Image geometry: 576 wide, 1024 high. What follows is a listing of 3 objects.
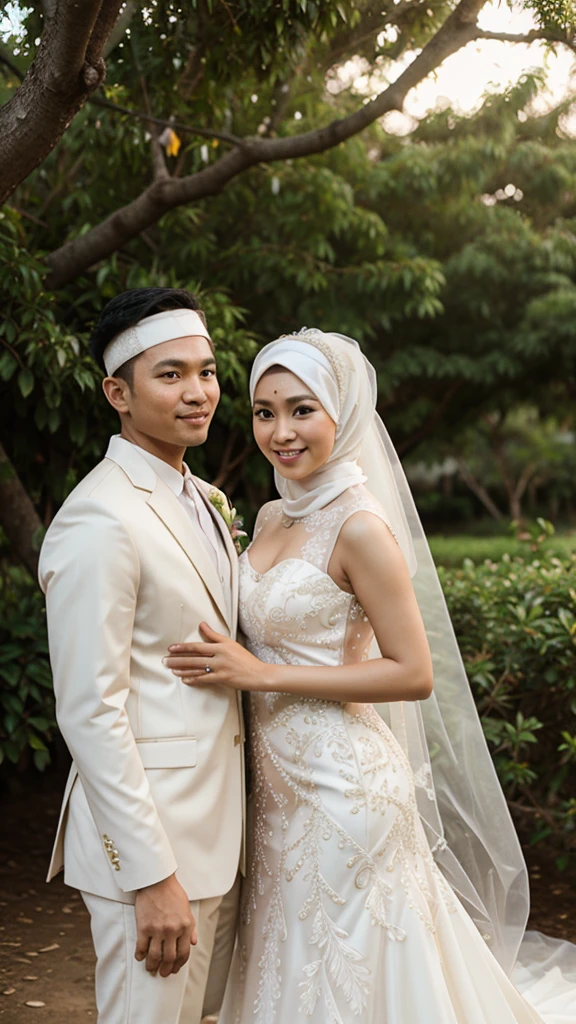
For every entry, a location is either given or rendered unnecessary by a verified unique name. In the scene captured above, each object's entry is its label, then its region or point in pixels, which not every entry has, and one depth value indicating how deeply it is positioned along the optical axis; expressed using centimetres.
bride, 247
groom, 219
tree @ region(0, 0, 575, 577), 480
